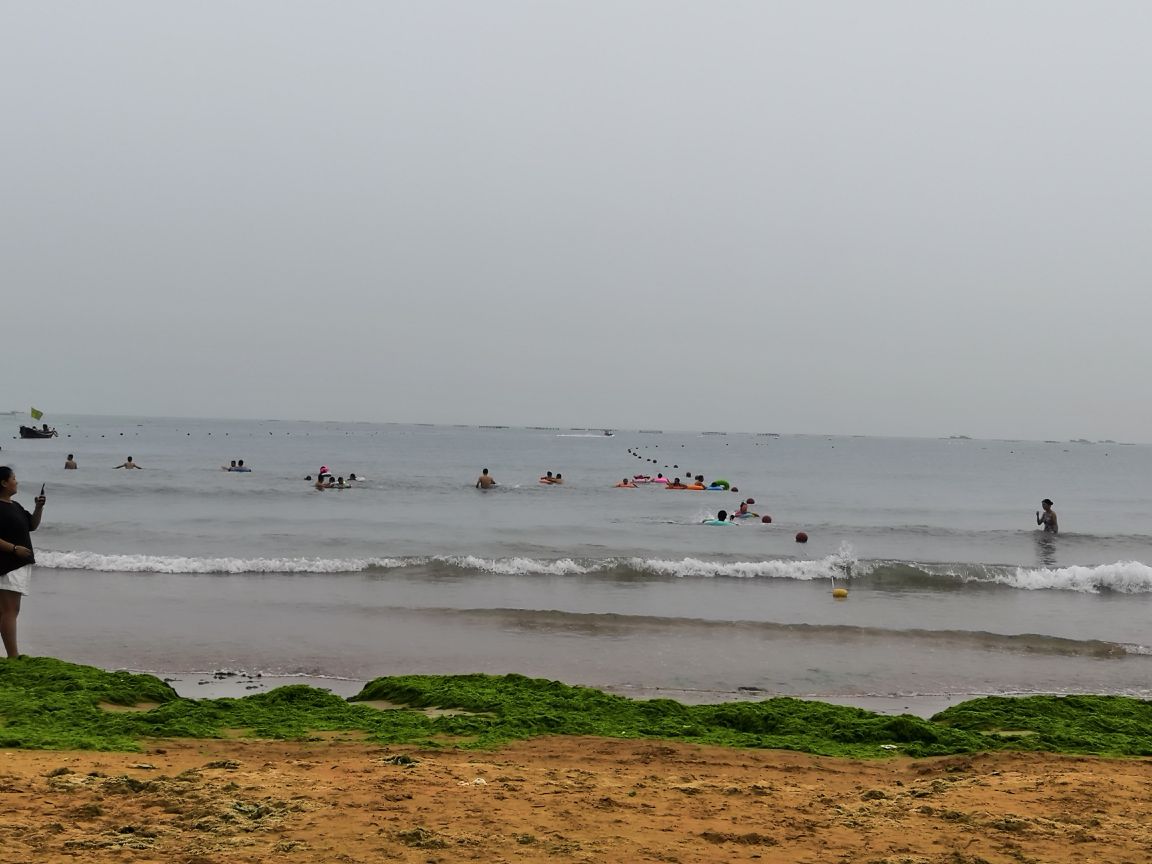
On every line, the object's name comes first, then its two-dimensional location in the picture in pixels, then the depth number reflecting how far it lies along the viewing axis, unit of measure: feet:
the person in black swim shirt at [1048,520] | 101.41
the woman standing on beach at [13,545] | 28.37
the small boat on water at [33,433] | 314.26
